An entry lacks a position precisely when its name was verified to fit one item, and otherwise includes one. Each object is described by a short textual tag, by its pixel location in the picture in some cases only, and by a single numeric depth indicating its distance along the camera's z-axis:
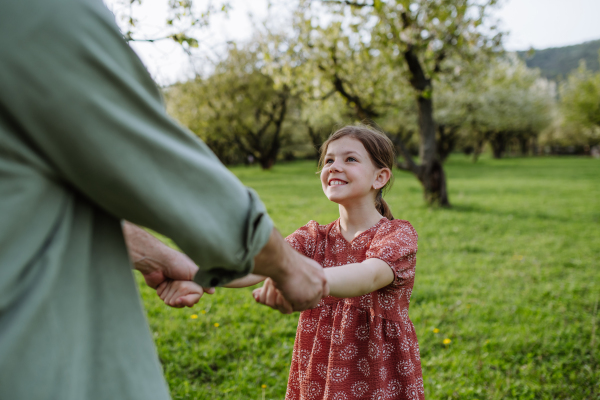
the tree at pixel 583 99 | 34.12
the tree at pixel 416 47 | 8.48
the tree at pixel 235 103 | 24.80
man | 0.71
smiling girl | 1.80
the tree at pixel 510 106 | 31.86
